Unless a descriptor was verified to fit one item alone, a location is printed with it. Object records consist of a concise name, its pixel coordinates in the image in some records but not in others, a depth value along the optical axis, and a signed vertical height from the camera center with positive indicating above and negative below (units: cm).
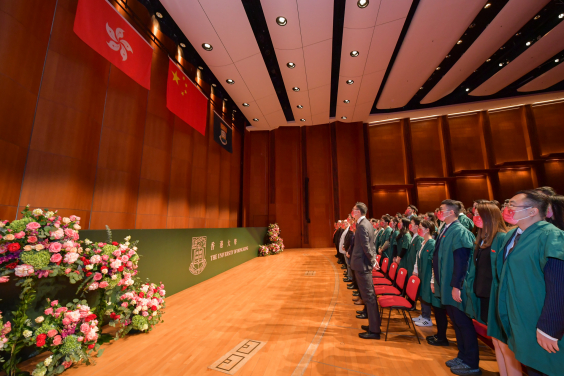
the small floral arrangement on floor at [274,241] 1198 -83
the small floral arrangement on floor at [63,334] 225 -107
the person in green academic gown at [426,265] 324 -56
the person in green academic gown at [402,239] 437 -26
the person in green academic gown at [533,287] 145 -42
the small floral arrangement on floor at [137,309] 315 -114
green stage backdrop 417 -63
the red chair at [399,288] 350 -98
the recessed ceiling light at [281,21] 680 +586
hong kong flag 446 +393
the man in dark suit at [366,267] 309 -56
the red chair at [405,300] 293 -97
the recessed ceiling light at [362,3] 622 +583
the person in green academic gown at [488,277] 196 -48
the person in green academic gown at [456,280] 230 -57
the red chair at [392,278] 416 -94
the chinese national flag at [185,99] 703 +405
